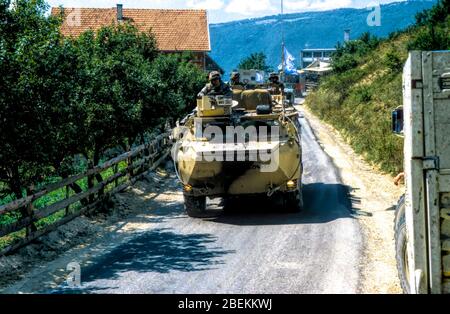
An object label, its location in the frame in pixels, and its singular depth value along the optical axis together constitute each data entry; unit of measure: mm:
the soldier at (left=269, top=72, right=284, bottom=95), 17469
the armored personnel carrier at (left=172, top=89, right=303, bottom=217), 13156
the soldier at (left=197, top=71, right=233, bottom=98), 15828
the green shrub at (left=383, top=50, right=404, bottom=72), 34969
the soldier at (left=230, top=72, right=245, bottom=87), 17169
